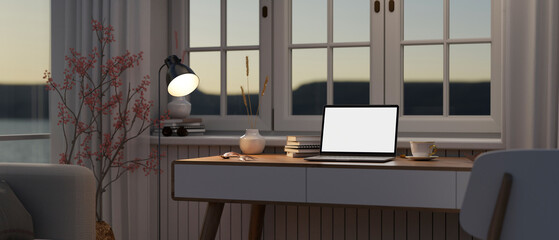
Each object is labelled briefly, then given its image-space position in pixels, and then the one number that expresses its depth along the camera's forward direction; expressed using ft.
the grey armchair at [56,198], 7.08
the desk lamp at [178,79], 9.82
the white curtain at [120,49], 10.64
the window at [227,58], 11.33
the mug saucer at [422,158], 9.03
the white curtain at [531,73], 8.89
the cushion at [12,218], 6.53
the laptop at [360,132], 9.47
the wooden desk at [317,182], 8.20
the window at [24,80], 9.62
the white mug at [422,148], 9.04
